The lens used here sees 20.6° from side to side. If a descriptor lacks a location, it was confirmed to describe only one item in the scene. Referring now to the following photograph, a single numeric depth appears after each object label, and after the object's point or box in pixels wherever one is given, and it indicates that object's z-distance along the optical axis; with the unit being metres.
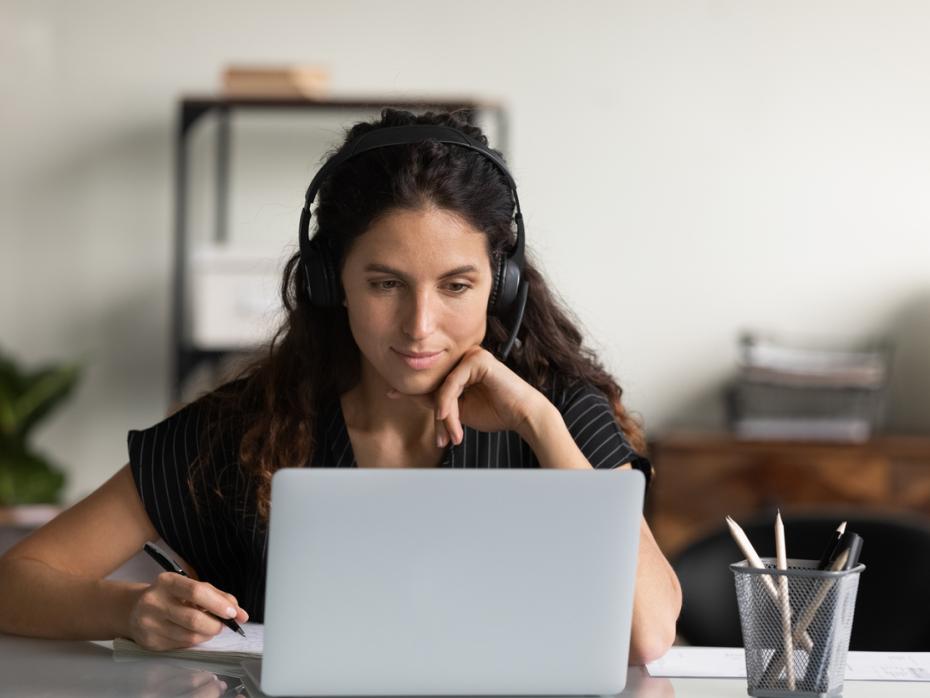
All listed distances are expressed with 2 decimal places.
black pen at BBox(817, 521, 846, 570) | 1.95
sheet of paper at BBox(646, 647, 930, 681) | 2.02
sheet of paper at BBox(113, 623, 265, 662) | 2.02
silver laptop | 1.84
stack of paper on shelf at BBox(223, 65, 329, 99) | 4.14
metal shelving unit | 4.14
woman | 2.18
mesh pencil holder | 1.92
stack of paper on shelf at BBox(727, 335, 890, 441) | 3.99
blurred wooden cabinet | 3.92
